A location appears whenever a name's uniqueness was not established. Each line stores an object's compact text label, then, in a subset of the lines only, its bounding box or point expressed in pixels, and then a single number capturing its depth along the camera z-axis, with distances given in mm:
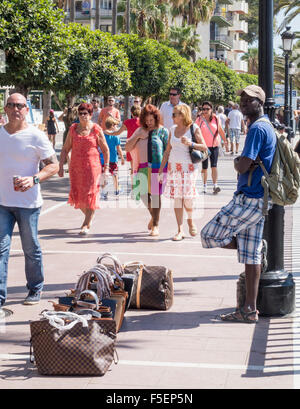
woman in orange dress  15622
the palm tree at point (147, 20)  74002
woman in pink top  22181
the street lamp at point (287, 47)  40660
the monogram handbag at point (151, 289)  9502
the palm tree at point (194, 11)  83925
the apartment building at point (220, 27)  117843
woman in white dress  14490
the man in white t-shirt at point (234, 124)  38672
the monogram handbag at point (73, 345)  7142
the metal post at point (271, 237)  9199
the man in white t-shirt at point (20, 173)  9531
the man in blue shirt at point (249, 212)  8594
